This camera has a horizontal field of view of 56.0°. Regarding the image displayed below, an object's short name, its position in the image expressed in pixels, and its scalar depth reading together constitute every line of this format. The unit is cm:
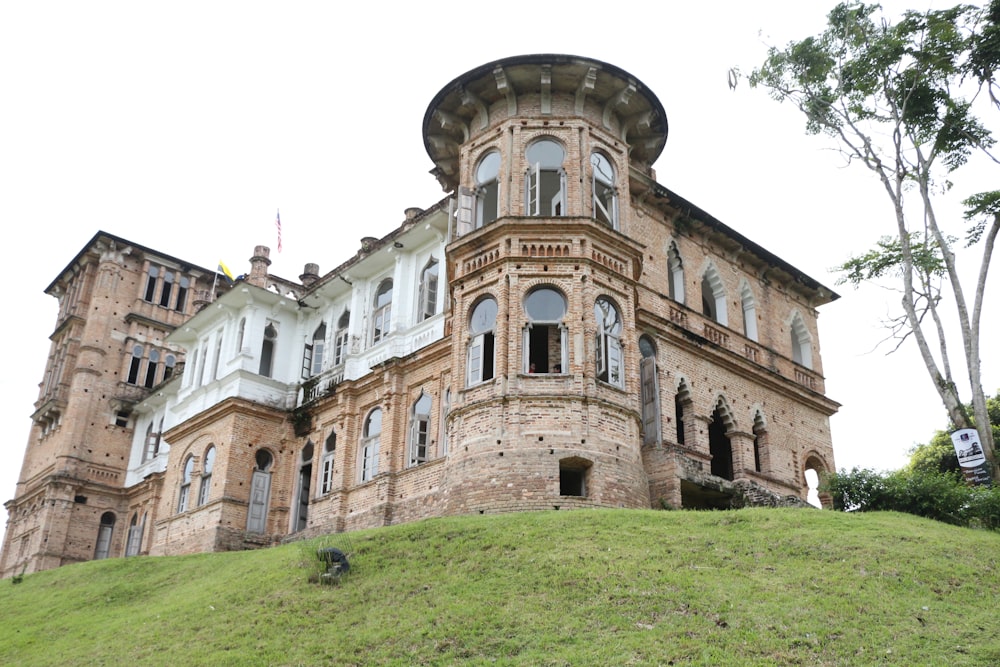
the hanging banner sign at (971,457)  1909
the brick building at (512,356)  1948
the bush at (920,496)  1719
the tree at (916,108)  2080
